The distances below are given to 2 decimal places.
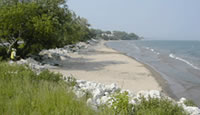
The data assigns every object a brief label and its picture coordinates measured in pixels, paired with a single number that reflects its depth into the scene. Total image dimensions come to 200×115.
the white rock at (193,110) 6.61
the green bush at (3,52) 18.03
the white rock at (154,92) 8.62
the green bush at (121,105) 4.42
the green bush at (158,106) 4.65
